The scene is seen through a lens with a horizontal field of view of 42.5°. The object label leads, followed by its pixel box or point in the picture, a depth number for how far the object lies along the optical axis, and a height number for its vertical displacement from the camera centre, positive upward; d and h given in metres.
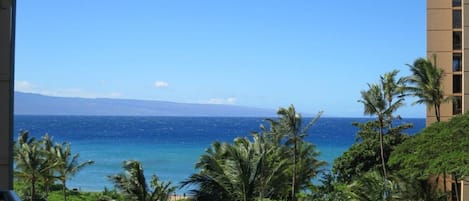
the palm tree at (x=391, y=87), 30.53 +1.32
